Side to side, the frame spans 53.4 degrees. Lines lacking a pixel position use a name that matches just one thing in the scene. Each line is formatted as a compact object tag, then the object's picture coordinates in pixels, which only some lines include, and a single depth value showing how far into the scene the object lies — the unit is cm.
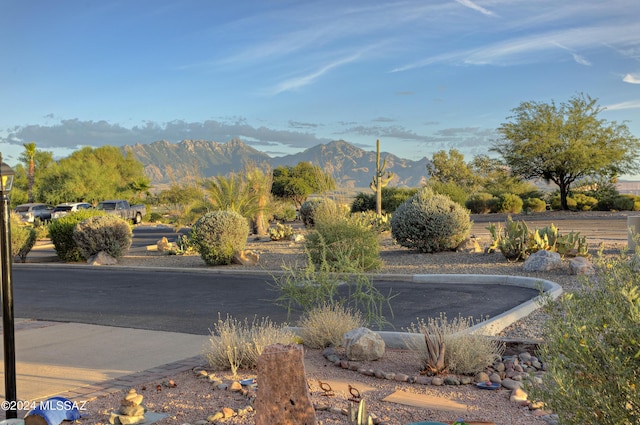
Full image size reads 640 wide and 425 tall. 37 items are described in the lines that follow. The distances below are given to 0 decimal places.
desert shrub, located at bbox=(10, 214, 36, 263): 2177
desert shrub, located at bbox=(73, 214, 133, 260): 2034
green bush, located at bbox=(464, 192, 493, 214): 4416
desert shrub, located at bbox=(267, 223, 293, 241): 2511
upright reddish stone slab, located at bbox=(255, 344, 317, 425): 458
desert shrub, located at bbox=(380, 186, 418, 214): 3925
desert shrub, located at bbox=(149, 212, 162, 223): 5244
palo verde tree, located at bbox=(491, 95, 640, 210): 4247
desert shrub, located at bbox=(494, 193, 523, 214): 4341
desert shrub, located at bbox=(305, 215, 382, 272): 1475
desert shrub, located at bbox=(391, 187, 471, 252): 1750
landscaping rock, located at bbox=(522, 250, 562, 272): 1380
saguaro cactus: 3081
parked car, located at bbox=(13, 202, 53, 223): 4424
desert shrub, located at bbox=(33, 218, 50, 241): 3227
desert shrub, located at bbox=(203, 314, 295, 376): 676
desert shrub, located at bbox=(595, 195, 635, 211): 4088
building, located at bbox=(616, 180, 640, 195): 16751
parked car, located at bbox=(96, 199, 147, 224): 4369
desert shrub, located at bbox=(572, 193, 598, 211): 4254
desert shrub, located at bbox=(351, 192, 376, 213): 4084
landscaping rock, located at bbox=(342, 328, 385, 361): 701
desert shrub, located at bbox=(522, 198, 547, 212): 4366
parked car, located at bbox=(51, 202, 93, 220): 4365
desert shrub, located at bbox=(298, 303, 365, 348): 780
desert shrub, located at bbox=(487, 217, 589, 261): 1534
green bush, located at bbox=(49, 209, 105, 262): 2141
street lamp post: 553
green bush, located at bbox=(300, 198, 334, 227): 2793
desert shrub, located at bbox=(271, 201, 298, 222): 4359
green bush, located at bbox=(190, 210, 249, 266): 1789
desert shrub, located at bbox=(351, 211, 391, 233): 1593
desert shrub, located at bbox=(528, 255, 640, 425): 322
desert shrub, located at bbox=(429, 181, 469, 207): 3591
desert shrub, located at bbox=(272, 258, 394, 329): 836
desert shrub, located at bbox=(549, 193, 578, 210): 4303
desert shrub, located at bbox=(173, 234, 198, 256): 2220
